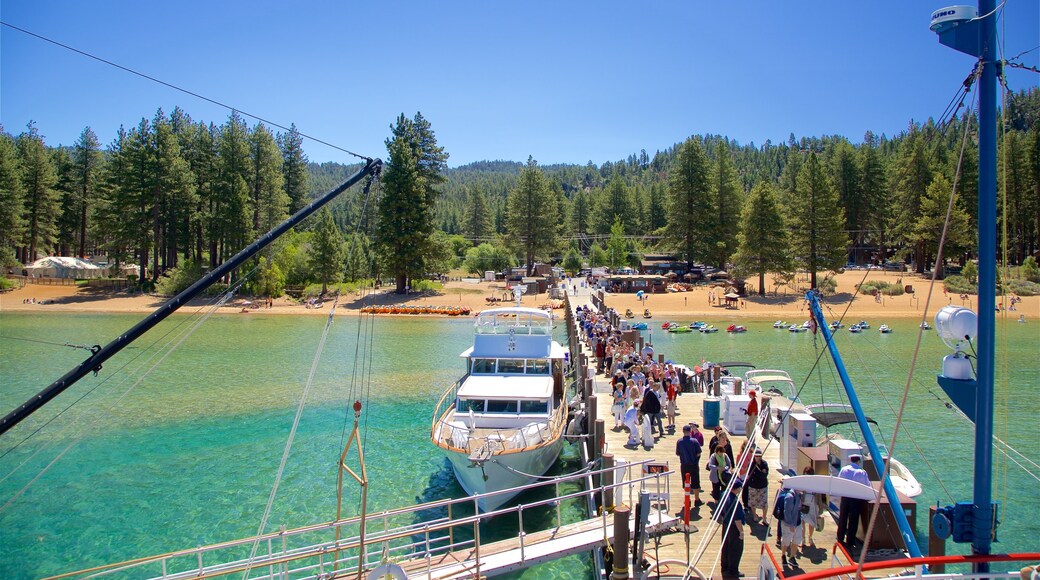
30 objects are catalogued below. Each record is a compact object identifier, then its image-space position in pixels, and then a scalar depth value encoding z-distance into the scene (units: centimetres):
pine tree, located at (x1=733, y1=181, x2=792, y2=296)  6406
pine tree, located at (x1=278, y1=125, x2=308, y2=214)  8881
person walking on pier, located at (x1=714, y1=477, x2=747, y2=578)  944
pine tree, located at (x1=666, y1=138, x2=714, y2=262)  7819
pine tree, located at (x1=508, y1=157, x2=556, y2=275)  8475
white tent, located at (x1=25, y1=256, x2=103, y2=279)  7088
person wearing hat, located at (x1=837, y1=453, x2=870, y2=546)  1023
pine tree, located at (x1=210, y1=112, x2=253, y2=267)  6675
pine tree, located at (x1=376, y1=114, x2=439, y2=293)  6556
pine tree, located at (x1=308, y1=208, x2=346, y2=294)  6731
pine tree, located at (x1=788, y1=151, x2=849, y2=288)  6394
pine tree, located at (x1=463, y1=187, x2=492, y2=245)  12794
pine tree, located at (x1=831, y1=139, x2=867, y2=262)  9269
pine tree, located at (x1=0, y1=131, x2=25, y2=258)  6681
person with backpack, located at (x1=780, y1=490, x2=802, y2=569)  976
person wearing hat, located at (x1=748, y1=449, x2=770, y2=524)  1116
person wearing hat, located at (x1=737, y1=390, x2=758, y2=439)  1603
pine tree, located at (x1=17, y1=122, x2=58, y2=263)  7356
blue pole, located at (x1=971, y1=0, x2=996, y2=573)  704
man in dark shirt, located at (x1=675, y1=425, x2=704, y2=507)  1218
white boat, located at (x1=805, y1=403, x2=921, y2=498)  1396
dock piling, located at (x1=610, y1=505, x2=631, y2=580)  954
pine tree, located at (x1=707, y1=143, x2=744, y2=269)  7900
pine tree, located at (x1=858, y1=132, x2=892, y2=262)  9094
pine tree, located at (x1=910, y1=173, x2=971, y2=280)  6631
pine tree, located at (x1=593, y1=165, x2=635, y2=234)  11719
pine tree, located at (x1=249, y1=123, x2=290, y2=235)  7112
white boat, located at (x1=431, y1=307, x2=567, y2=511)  1545
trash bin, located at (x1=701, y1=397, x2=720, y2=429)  1739
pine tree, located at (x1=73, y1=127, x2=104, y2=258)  7919
